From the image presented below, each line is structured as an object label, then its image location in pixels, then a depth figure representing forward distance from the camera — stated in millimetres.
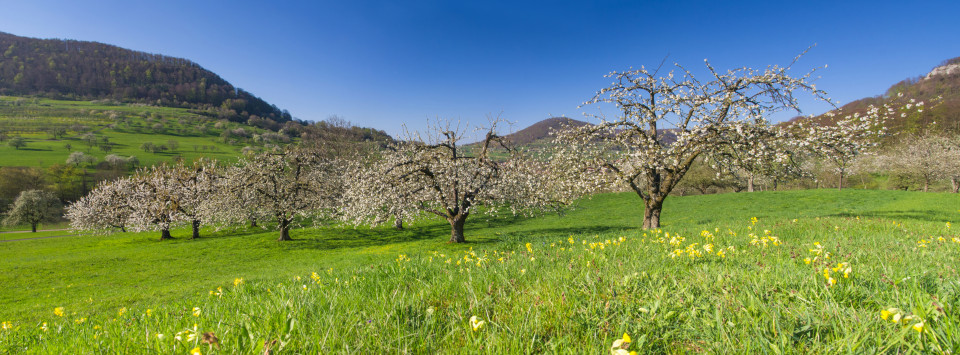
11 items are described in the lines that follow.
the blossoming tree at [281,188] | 28734
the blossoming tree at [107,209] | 39688
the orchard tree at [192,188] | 35625
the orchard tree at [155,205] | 34938
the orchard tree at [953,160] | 43188
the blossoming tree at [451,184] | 21656
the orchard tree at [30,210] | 53188
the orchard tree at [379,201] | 21672
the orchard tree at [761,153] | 14523
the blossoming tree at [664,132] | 15406
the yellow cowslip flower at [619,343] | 1579
